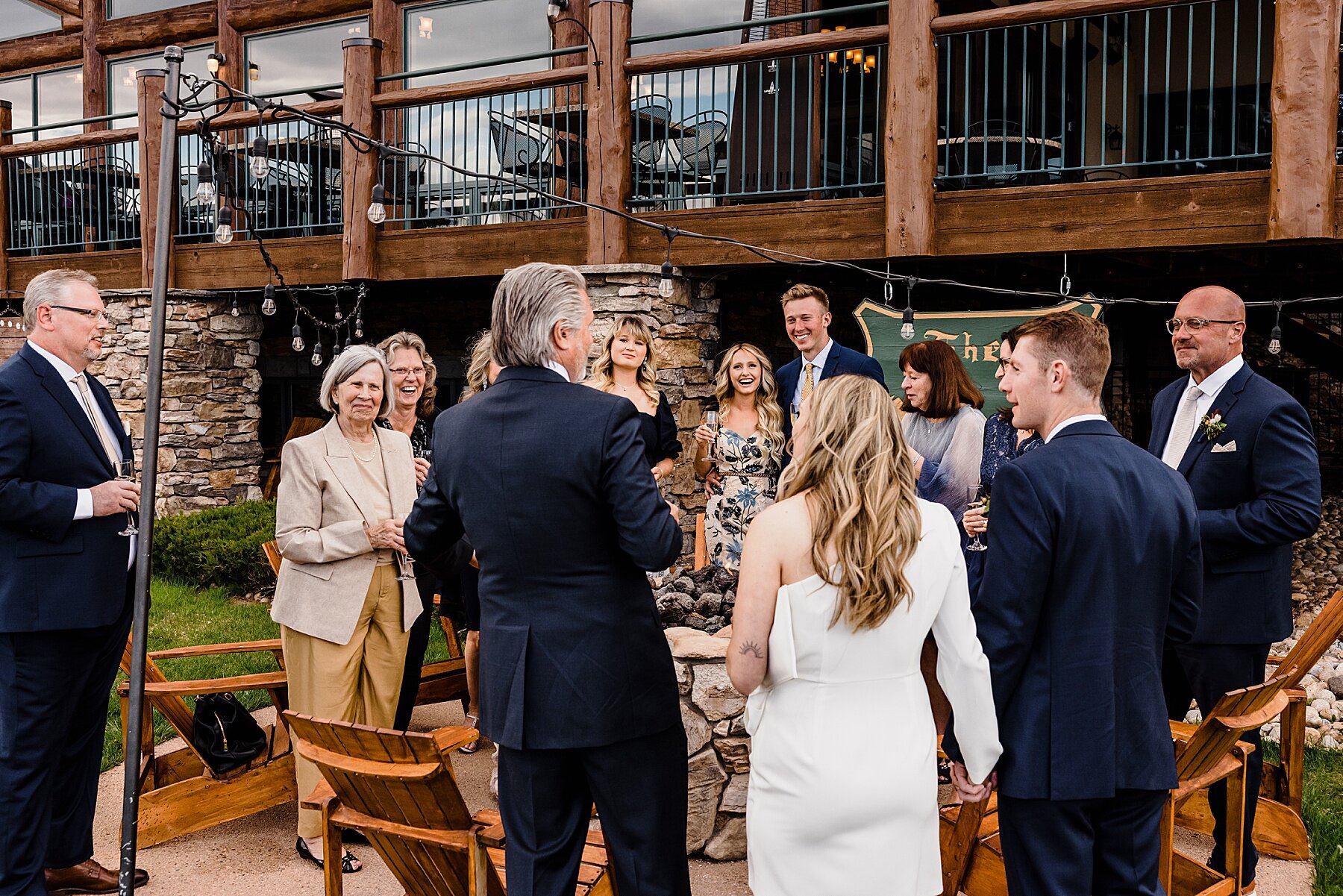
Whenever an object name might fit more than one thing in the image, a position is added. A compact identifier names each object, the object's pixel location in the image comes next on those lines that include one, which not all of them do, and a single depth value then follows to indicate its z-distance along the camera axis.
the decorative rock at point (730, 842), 4.00
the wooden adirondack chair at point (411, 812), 2.78
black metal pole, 2.88
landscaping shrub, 8.59
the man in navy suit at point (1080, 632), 2.48
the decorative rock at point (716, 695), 3.93
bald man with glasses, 3.45
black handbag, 4.16
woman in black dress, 5.39
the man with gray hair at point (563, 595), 2.56
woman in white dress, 2.39
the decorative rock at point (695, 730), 3.95
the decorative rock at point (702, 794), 3.95
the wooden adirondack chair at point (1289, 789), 3.89
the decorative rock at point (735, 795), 4.01
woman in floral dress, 5.45
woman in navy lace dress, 4.80
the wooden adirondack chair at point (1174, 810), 3.00
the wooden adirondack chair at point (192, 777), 4.06
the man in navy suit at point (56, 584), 3.41
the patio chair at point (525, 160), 8.38
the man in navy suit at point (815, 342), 5.42
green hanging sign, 5.57
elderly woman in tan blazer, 3.85
